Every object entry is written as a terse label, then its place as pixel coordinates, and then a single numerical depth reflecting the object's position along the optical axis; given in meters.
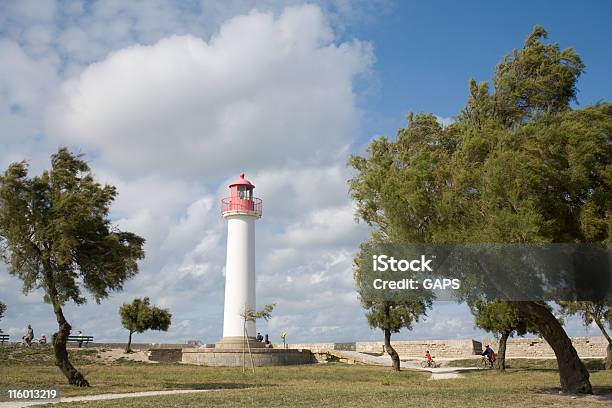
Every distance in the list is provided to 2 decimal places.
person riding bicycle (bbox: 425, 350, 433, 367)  37.44
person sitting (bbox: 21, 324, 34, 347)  37.84
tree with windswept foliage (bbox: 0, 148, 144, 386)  19.59
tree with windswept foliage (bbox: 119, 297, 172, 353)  42.75
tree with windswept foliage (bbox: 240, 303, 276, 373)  33.75
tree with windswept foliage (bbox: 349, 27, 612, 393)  15.02
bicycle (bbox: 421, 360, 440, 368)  37.44
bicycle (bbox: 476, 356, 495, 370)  35.26
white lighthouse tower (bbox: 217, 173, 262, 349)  37.34
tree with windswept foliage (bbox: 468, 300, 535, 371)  30.51
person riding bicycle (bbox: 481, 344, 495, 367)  34.49
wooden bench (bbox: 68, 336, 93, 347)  43.03
